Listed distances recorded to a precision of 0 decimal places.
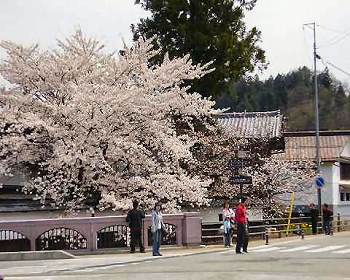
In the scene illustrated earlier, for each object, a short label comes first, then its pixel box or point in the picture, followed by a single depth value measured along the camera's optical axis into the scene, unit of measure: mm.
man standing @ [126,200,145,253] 24609
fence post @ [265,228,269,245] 29453
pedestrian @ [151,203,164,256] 23344
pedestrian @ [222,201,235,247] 27025
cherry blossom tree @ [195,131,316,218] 34688
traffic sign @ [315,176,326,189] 38647
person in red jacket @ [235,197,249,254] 22922
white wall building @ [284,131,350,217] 57219
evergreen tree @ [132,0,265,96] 39281
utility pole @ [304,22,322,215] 41188
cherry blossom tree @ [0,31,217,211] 28531
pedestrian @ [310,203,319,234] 37375
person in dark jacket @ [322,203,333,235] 36706
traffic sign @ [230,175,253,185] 29409
